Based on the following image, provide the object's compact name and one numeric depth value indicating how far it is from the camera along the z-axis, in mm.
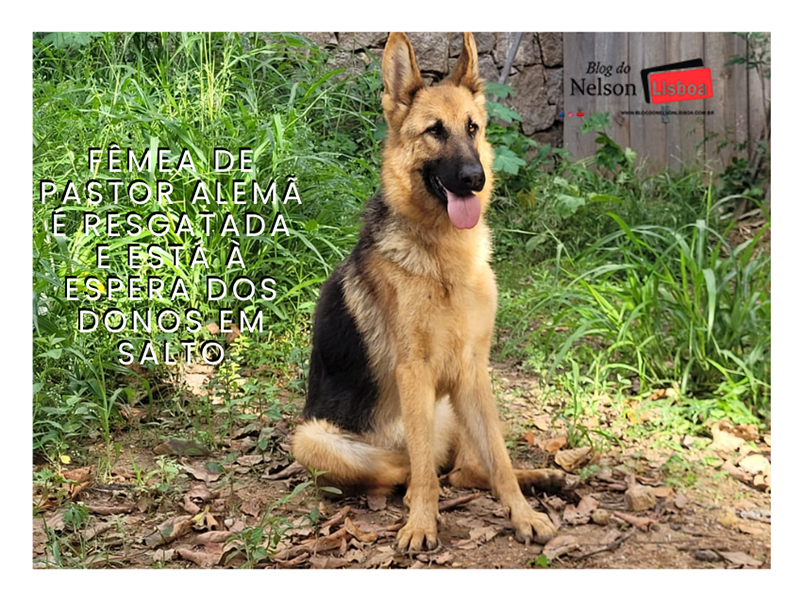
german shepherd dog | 3287
